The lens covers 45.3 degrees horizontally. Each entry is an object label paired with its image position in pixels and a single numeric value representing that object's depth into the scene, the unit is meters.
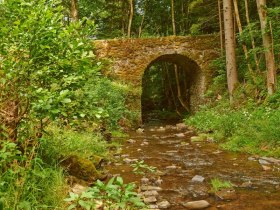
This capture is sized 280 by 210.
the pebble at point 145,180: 4.76
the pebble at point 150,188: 4.37
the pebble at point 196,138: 8.82
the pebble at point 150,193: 4.13
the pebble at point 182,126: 11.90
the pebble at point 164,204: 3.80
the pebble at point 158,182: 4.72
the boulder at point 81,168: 4.29
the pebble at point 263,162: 5.85
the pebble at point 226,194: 4.09
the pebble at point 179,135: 9.94
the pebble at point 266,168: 5.45
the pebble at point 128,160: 6.07
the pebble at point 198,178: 4.95
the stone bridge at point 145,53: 13.59
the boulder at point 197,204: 3.81
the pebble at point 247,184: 4.59
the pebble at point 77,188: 3.56
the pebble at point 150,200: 3.87
